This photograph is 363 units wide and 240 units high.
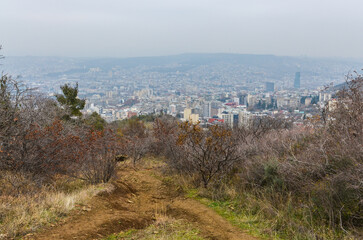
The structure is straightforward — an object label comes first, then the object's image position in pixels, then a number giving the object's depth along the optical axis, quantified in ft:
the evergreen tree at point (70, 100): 57.31
